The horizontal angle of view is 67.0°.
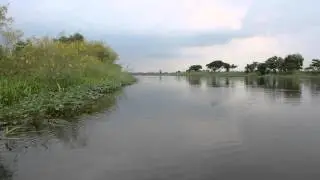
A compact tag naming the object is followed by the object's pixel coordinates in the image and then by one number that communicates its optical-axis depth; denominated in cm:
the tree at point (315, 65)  5238
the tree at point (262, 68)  5738
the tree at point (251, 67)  6289
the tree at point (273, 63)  5631
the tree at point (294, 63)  5294
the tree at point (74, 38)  3247
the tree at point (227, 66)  7114
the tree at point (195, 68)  7802
